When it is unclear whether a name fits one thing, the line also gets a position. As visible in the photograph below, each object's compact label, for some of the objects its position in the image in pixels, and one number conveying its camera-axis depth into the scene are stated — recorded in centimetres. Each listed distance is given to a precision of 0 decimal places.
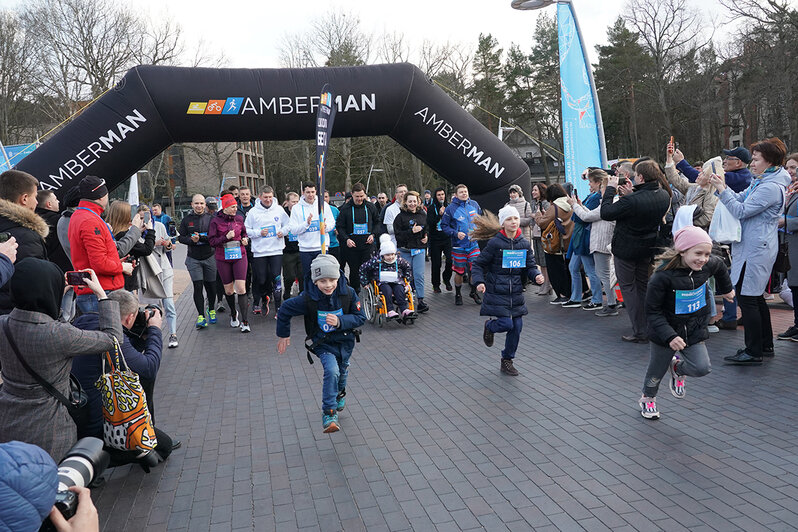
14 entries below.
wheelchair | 953
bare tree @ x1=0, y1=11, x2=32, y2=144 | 3547
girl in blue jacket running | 663
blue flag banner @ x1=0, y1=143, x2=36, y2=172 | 1309
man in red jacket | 551
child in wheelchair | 940
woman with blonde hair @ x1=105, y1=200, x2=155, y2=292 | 674
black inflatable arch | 960
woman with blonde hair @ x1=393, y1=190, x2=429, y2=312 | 1066
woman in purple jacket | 938
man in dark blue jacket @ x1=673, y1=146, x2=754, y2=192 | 707
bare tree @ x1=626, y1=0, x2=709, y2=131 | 4341
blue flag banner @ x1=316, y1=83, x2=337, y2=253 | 586
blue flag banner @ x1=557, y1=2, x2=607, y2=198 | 1205
